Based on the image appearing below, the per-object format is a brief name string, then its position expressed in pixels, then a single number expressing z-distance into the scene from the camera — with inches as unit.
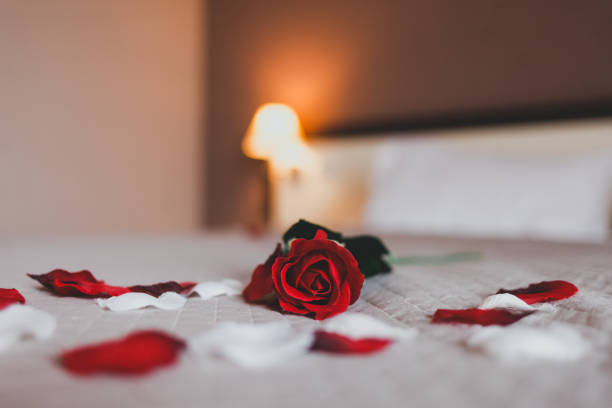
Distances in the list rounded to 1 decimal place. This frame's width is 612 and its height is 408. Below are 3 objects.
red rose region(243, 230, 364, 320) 20.4
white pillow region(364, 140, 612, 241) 70.2
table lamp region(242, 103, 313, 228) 98.4
